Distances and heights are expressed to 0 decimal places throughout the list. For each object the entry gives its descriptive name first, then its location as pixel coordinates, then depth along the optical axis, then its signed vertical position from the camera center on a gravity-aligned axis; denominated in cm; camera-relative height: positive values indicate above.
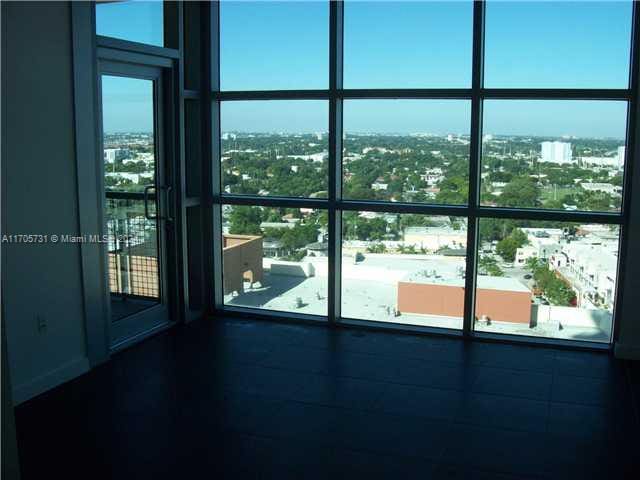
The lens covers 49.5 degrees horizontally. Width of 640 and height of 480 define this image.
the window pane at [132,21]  457 +99
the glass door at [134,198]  480 -25
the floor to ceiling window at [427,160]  484 +4
